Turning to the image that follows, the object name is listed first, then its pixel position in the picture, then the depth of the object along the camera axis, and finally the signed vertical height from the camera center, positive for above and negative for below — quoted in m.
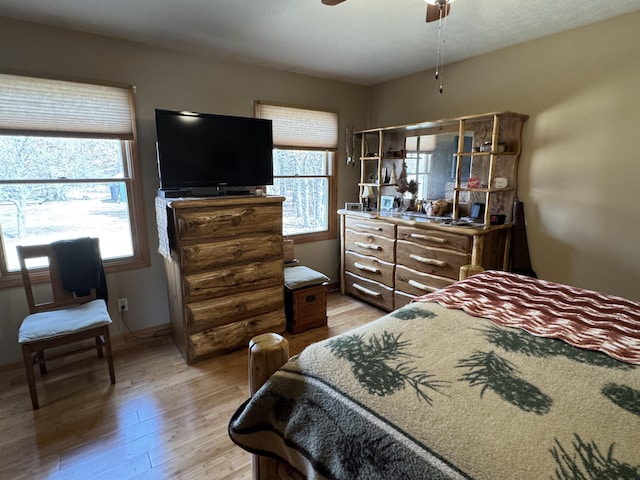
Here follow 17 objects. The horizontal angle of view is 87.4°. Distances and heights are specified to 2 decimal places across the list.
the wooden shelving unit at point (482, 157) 2.73 +0.20
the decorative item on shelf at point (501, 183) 2.90 -0.03
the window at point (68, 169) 2.33 +0.08
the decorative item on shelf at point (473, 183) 2.98 -0.03
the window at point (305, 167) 3.52 +0.14
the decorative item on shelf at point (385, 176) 3.79 +0.04
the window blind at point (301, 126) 3.42 +0.58
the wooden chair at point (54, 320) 2.04 -0.90
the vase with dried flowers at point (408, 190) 3.61 -0.11
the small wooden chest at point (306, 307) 3.04 -1.17
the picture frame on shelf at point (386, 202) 3.81 -0.26
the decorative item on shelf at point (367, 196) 3.81 -0.19
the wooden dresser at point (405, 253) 2.74 -0.67
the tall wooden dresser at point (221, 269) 2.45 -0.69
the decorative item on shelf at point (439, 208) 3.25 -0.27
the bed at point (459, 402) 0.78 -0.62
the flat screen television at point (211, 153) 2.53 +0.22
